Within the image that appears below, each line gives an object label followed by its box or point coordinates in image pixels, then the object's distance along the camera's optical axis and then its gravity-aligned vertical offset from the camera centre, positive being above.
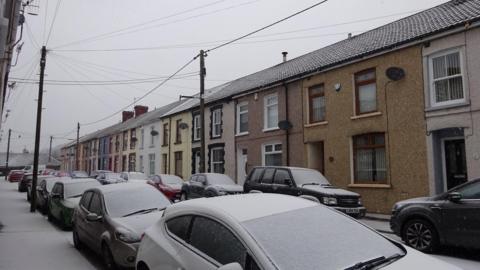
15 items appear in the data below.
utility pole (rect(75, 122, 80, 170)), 68.25 +1.70
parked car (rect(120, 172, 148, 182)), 27.40 -0.44
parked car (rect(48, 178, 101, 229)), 13.21 -0.93
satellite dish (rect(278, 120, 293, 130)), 20.50 +2.10
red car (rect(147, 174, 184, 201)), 20.48 -0.75
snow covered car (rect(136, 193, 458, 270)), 3.50 -0.65
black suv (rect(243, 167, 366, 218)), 12.37 -0.55
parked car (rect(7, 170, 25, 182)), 48.00 -0.83
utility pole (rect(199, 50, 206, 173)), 20.97 +4.15
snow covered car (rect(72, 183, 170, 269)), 7.35 -0.95
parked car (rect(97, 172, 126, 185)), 27.27 -0.53
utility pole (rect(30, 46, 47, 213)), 19.91 +2.64
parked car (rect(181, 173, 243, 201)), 16.92 -0.72
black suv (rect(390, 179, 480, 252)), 8.05 -1.03
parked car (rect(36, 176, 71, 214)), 17.60 -0.98
